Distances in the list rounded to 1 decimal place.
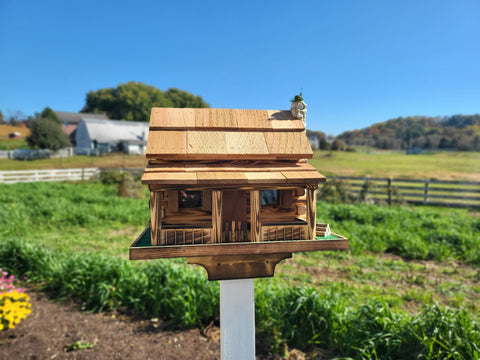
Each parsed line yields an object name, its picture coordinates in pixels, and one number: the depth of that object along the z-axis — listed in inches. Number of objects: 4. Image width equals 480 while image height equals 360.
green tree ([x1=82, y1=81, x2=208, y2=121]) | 2217.0
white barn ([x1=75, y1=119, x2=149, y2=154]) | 1505.9
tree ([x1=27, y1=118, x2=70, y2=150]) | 1193.4
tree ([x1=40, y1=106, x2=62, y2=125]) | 1759.4
